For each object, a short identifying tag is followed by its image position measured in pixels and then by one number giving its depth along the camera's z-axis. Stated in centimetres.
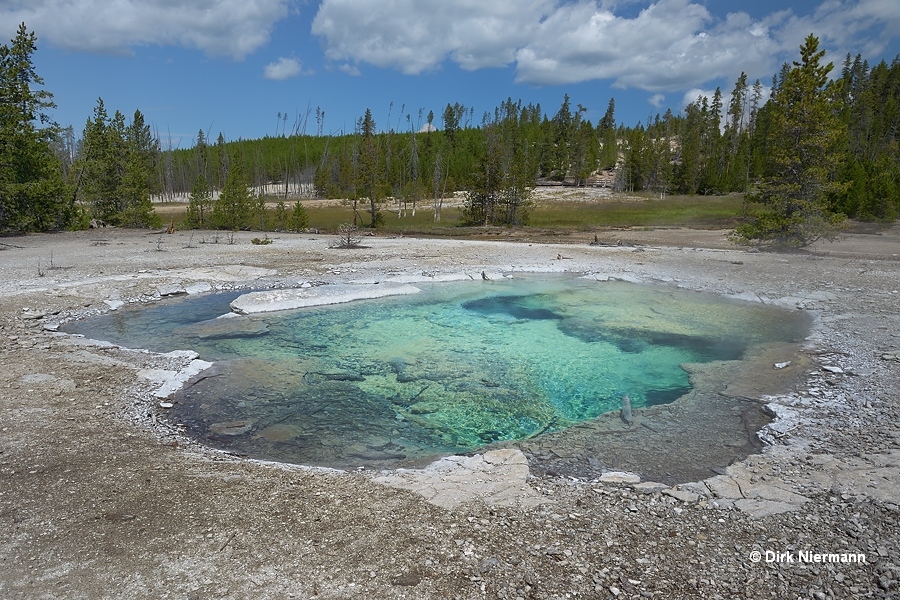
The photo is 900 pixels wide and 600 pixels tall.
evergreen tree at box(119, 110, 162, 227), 3325
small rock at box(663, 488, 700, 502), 522
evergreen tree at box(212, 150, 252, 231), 3662
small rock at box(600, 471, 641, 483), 578
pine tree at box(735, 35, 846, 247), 2347
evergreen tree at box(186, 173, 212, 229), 3891
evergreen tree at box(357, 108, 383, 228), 4394
